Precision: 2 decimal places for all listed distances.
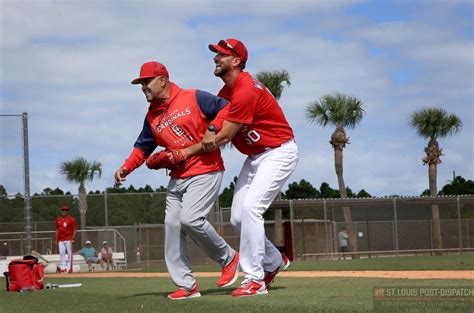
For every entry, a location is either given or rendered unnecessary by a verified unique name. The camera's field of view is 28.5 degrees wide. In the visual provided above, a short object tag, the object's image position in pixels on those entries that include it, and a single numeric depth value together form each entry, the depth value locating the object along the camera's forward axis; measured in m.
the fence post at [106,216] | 30.97
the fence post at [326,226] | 31.02
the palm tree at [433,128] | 44.28
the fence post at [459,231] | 32.43
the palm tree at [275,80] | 41.03
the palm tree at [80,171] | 55.78
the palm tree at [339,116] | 42.19
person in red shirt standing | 24.70
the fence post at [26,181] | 22.67
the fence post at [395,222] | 32.26
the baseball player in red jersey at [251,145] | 7.86
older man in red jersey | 8.22
